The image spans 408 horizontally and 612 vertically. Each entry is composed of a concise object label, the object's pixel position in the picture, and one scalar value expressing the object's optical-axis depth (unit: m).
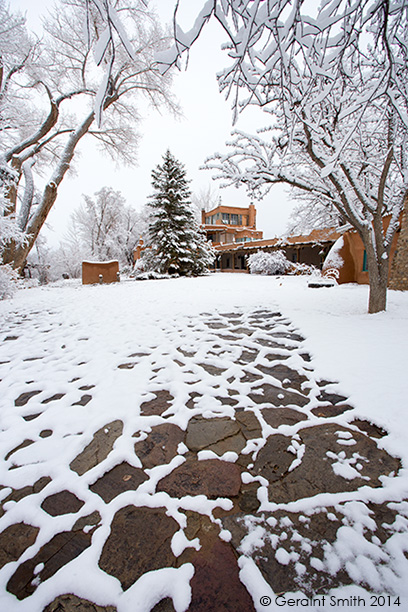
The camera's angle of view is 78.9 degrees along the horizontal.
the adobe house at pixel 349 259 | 9.13
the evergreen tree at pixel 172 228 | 14.65
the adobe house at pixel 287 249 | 15.39
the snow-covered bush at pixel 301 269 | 14.51
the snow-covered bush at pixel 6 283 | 7.00
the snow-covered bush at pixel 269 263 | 15.73
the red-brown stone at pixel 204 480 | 1.37
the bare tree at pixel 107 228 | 26.80
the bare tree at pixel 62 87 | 9.95
